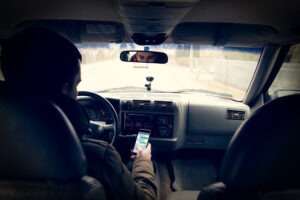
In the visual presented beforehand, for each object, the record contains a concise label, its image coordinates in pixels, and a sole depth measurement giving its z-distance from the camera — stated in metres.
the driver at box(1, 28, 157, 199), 1.38
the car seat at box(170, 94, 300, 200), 1.39
